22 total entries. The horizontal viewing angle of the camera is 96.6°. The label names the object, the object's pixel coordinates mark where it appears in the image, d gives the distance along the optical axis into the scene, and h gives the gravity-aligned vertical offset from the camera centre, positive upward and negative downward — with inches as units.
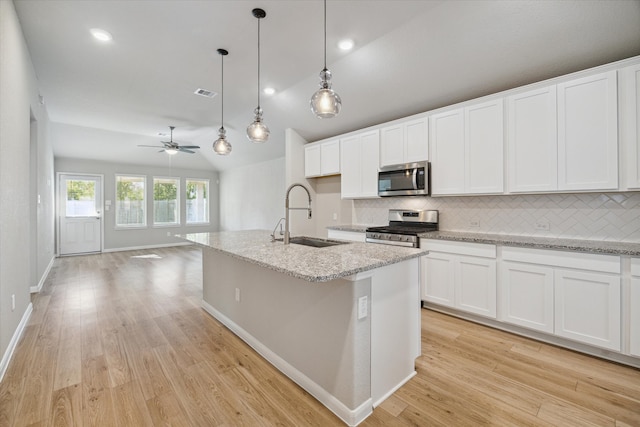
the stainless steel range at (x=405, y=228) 136.6 -8.6
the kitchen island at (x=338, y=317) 65.3 -28.2
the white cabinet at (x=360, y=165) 167.6 +29.4
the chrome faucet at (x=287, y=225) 97.5 -4.3
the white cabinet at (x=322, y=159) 191.6 +38.0
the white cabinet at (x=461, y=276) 114.4 -27.8
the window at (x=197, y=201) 363.9 +16.0
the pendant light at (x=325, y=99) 82.4 +33.0
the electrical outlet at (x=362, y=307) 65.4 -22.1
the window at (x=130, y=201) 315.3 +14.0
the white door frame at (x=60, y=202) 279.1 +11.1
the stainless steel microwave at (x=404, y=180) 142.3 +16.9
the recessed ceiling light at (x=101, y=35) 112.9 +72.8
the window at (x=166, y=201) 337.7 +15.0
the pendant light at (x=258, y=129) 114.3 +33.7
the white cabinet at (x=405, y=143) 144.4 +37.1
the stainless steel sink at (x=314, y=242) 103.2 -10.9
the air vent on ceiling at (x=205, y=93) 171.2 +74.1
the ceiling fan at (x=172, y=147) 235.1 +54.7
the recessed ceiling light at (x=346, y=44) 119.7 +72.1
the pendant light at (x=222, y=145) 136.3 +32.6
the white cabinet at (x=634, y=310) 84.4 -29.5
